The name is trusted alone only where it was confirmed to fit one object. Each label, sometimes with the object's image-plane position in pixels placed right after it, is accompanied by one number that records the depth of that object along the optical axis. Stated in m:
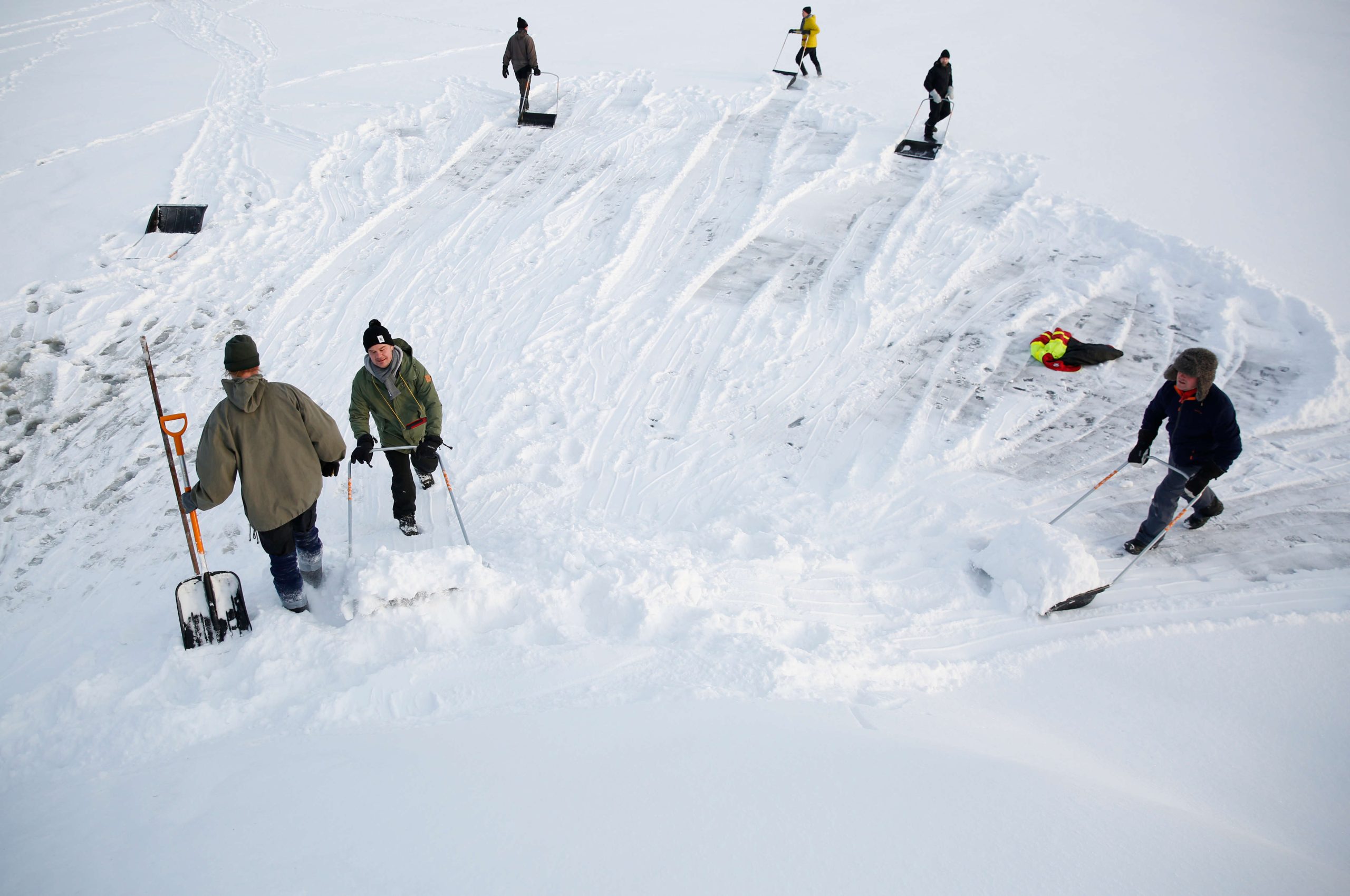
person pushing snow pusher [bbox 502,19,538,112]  10.78
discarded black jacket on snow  6.41
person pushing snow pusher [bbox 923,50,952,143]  9.64
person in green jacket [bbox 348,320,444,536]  4.44
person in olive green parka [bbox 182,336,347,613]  3.58
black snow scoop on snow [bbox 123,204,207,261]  8.11
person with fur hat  4.25
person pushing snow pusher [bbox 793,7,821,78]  11.39
